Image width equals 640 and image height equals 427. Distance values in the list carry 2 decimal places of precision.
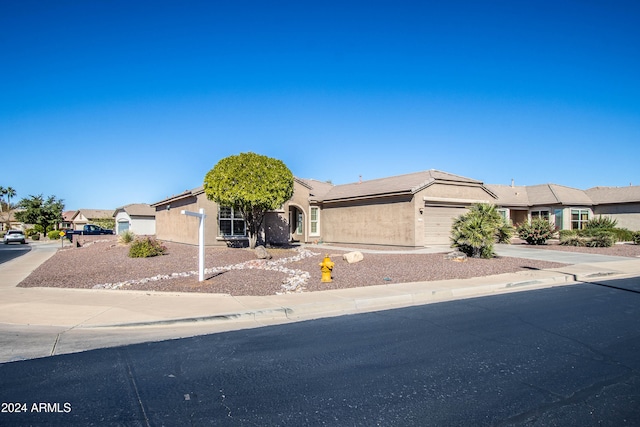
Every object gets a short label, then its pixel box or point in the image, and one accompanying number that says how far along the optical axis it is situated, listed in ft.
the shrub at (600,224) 80.53
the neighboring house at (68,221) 246.37
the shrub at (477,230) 53.26
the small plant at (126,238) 78.48
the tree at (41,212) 176.86
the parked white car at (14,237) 128.47
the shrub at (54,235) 149.59
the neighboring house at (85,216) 238.27
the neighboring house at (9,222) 237.37
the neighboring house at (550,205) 96.86
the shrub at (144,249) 56.59
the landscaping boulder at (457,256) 52.34
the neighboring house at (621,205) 98.63
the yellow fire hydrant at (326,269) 36.47
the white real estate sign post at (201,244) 34.71
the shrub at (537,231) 77.71
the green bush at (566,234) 78.74
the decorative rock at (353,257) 50.60
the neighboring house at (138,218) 143.95
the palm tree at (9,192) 305.71
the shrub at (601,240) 73.20
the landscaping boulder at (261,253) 55.57
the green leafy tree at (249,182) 58.39
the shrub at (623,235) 91.35
